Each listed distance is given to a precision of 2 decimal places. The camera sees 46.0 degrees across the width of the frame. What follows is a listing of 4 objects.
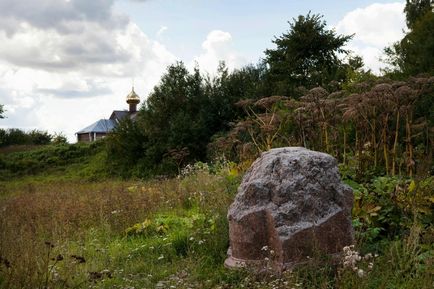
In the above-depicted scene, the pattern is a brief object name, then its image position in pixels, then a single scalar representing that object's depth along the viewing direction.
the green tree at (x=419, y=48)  19.11
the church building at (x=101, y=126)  49.69
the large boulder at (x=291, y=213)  5.14
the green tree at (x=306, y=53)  23.64
